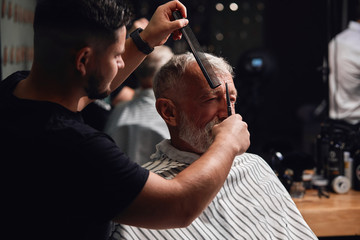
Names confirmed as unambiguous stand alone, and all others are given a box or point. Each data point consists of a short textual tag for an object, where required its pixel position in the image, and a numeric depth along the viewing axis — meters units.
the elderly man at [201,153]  1.65
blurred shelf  2.32
